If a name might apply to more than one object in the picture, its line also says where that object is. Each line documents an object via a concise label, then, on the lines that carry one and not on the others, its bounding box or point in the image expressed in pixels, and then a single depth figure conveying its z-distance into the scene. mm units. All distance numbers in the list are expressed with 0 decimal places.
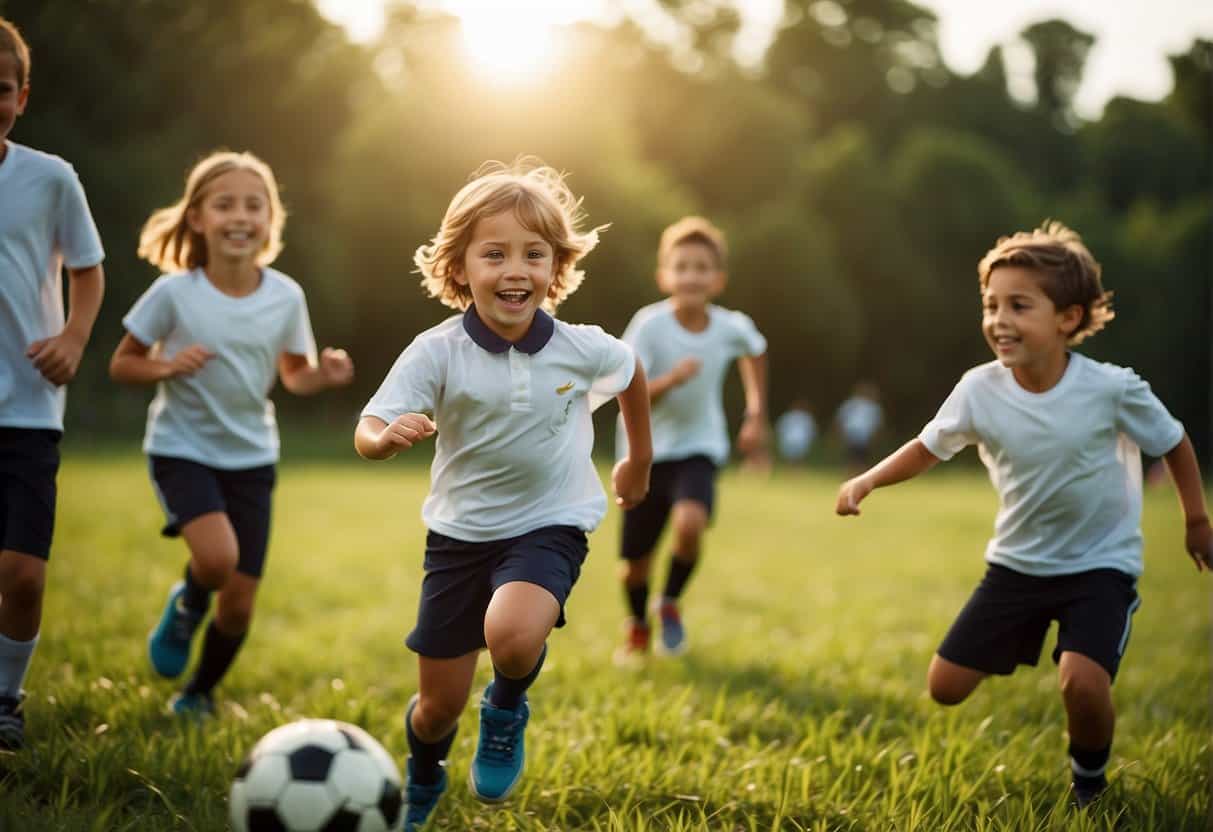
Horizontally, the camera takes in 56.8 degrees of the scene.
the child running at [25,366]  3898
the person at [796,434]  31656
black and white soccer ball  2758
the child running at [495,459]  3516
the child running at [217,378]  4645
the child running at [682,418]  6570
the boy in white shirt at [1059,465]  3834
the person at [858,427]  29469
